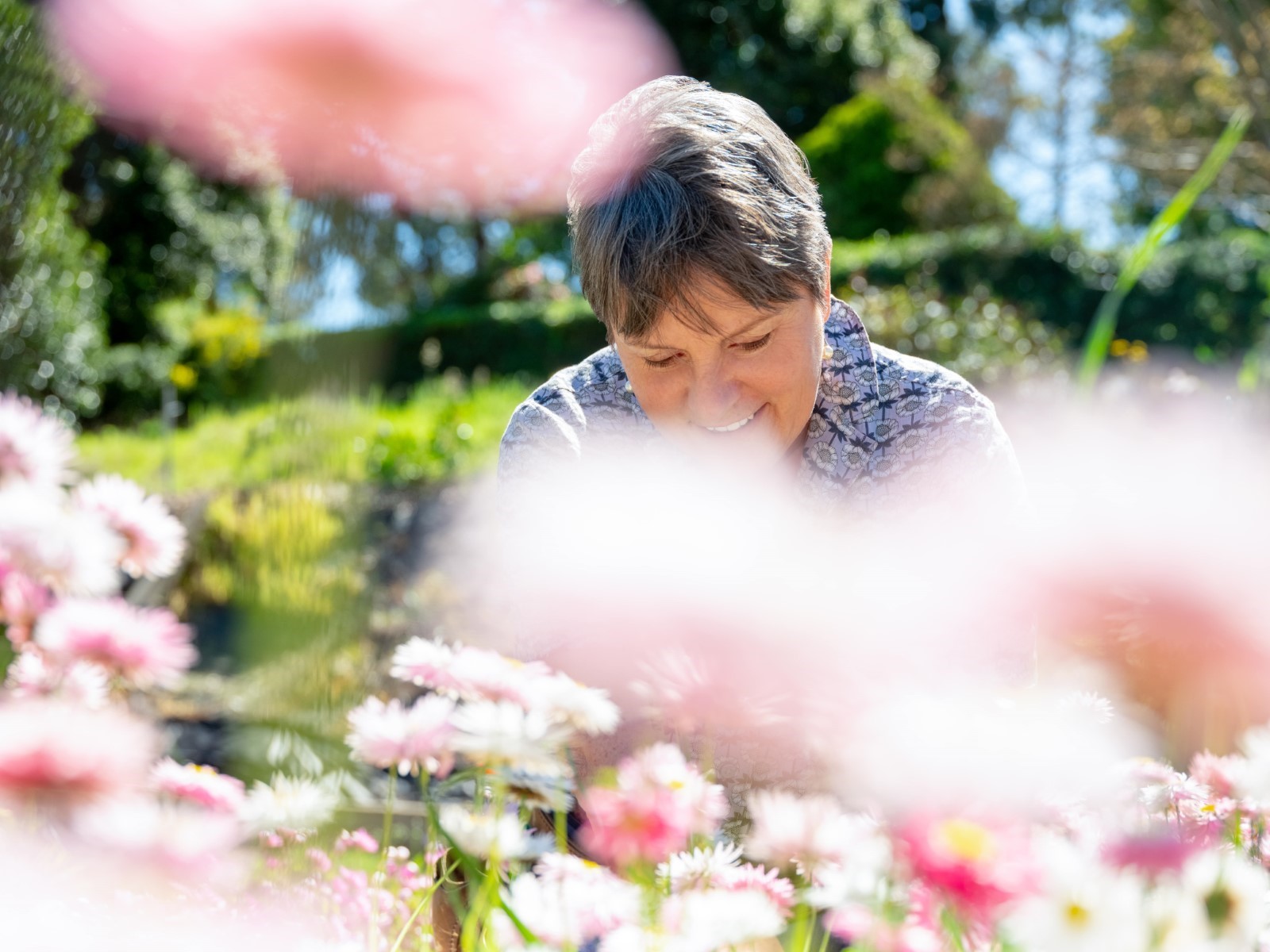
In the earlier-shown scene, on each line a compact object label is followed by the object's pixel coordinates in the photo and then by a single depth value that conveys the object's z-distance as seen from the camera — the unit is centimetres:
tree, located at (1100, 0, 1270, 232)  1030
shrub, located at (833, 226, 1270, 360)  777
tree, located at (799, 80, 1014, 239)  1134
